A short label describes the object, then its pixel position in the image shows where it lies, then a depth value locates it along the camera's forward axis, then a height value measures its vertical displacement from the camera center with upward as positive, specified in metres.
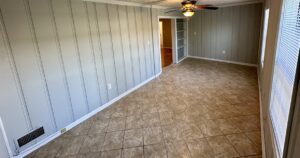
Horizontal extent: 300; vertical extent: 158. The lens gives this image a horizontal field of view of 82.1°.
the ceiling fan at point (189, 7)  3.20 +0.48
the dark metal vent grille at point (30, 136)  2.40 -1.30
